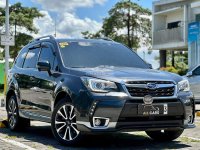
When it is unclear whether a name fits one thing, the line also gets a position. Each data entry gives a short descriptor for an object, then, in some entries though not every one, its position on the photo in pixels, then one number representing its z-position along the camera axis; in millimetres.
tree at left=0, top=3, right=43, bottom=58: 42031
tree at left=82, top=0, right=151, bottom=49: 44906
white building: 35125
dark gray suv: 7117
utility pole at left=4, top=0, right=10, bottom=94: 19712
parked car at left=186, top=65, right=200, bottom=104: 15977
